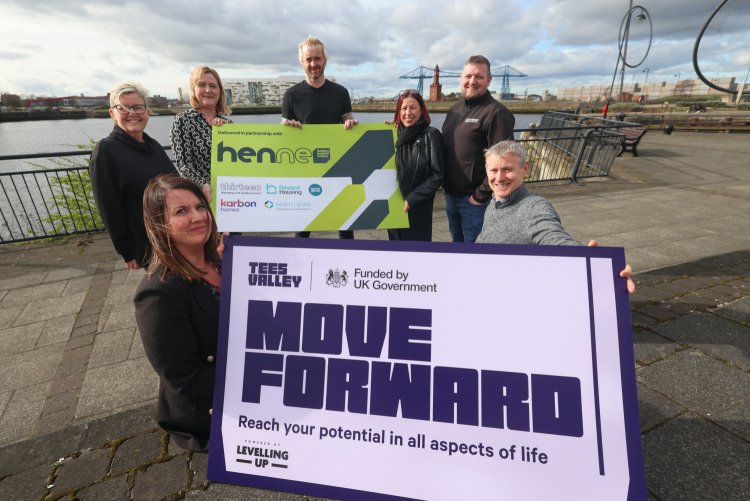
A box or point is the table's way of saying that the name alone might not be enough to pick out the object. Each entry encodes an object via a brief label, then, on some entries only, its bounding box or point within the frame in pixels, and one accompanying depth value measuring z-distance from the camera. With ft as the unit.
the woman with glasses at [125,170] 8.83
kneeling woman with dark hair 5.74
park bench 38.70
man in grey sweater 6.53
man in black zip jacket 10.09
